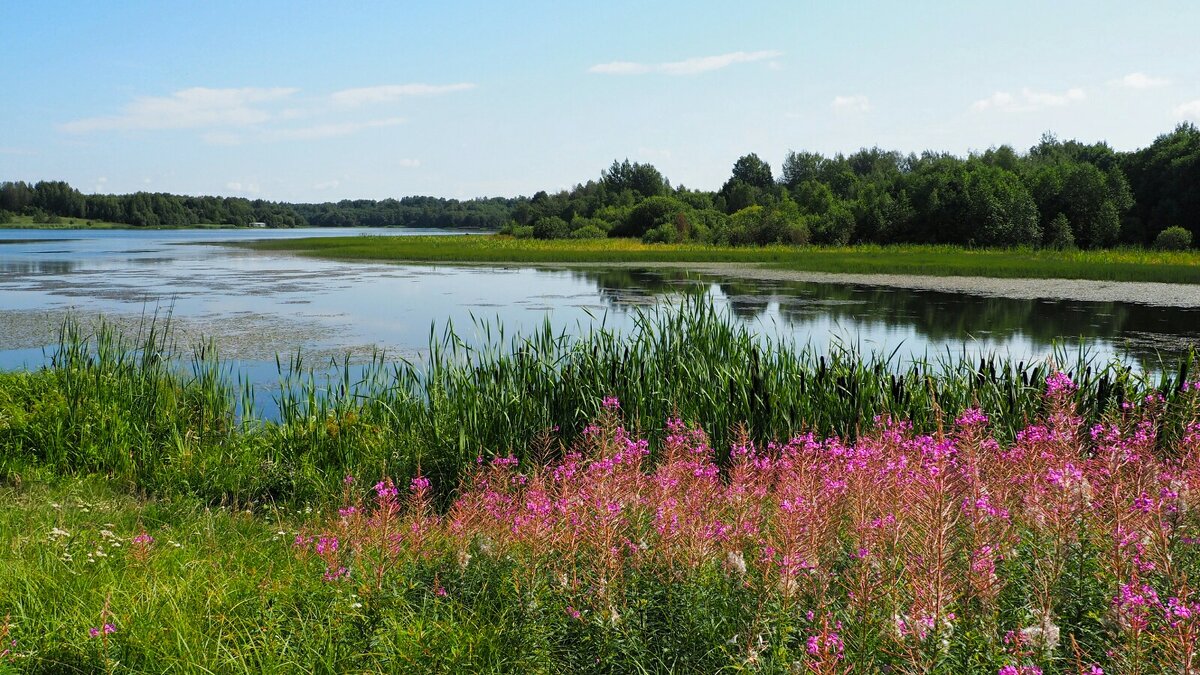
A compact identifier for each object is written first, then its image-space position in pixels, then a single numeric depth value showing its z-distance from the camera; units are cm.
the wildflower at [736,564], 319
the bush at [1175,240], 4831
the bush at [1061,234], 5459
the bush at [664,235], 7200
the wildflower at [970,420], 390
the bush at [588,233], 8634
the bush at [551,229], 8725
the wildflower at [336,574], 369
